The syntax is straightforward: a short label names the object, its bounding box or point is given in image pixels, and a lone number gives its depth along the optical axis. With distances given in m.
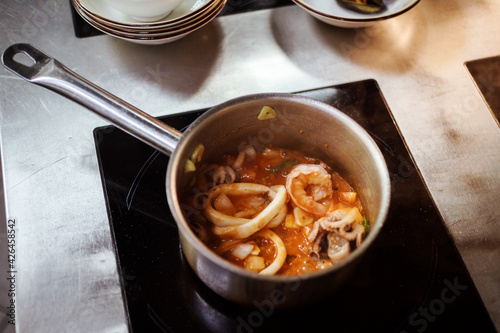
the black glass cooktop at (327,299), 0.98
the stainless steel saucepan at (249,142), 0.81
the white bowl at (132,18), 1.22
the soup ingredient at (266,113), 1.00
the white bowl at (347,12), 1.31
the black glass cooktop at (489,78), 1.36
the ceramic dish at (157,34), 1.25
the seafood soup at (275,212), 0.98
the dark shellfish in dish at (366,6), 1.39
